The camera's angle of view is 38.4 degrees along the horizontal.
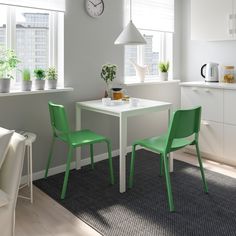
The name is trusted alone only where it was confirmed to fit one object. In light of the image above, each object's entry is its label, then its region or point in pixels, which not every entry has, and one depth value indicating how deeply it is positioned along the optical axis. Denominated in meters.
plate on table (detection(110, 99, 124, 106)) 3.34
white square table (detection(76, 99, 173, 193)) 3.00
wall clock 3.58
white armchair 2.00
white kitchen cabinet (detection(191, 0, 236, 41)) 3.84
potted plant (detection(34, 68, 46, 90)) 3.28
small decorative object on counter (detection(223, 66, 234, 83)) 4.13
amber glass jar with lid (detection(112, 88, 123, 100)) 3.62
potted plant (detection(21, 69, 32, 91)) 3.21
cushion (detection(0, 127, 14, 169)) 2.04
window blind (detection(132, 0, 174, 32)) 4.09
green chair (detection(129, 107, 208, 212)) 2.67
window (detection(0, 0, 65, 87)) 3.16
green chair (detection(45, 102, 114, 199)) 2.93
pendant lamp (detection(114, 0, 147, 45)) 3.16
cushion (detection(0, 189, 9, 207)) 1.96
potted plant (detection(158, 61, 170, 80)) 4.53
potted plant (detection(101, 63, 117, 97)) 3.68
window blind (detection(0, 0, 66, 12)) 3.02
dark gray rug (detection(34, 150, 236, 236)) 2.47
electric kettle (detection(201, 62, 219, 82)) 4.15
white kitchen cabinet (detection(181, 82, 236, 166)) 3.73
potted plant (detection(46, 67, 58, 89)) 3.37
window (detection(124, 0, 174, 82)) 4.16
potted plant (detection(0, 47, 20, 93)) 3.03
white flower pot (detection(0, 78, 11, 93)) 3.02
